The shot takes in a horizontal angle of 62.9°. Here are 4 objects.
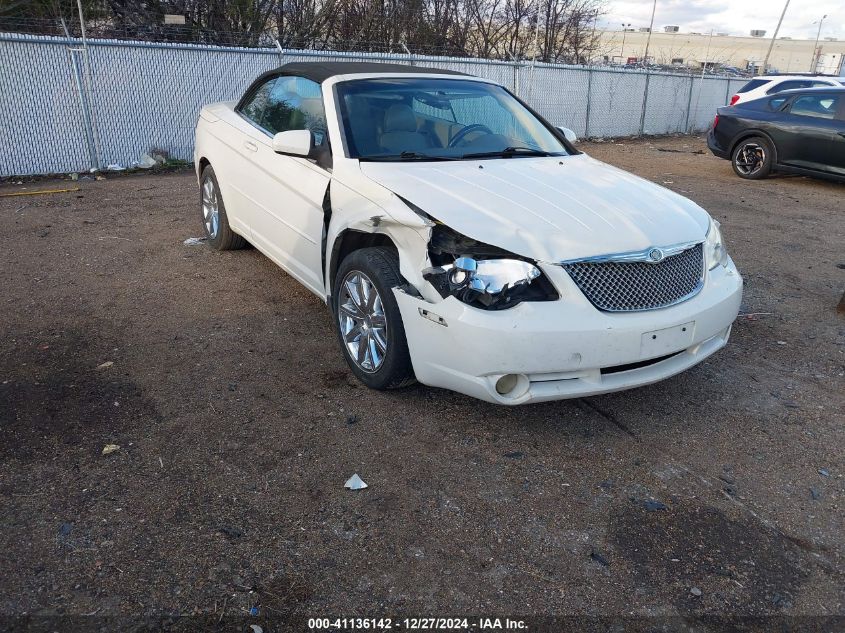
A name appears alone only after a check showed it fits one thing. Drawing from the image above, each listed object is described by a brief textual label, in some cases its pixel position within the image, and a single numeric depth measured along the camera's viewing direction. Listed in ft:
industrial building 221.87
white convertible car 10.25
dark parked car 34.76
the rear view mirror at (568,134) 16.95
